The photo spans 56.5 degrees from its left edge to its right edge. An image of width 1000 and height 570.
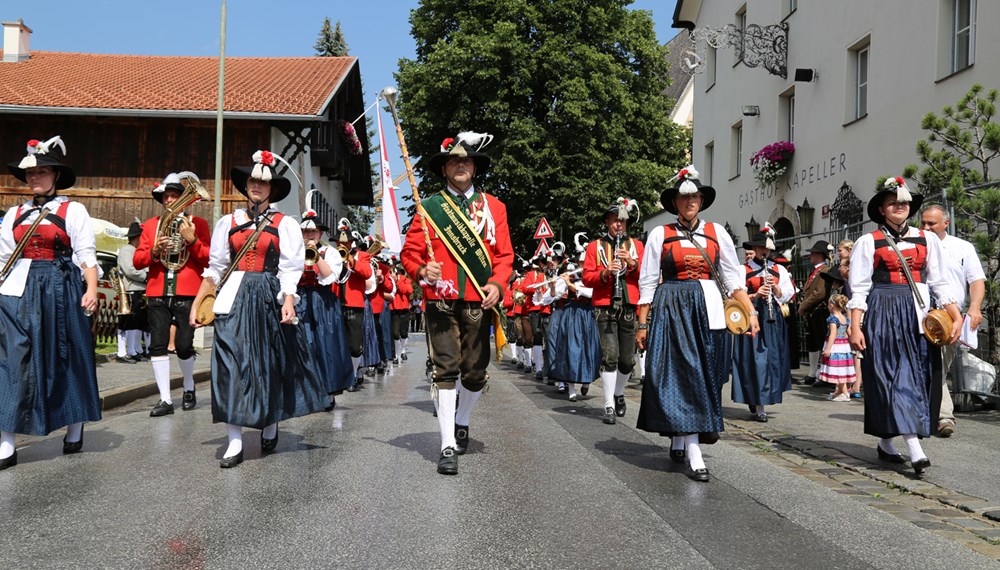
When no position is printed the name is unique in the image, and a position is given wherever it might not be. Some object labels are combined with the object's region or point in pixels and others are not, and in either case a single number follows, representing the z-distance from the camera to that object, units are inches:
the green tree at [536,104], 1186.0
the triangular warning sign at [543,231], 732.3
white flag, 261.9
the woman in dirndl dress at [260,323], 243.4
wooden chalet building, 962.7
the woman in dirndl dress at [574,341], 443.5
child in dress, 459.5
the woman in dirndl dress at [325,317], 366.0
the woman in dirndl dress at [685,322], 242.2
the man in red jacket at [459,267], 246.4
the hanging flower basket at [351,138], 1124.9
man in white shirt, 267.9
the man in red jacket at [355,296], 445.4
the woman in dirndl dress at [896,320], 253.9
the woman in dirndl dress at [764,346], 373.4
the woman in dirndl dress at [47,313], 241.6
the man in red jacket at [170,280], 351.9
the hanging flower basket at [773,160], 781.3
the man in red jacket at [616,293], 364.5
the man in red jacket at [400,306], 694.4
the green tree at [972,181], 367.2
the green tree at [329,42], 2157.7
